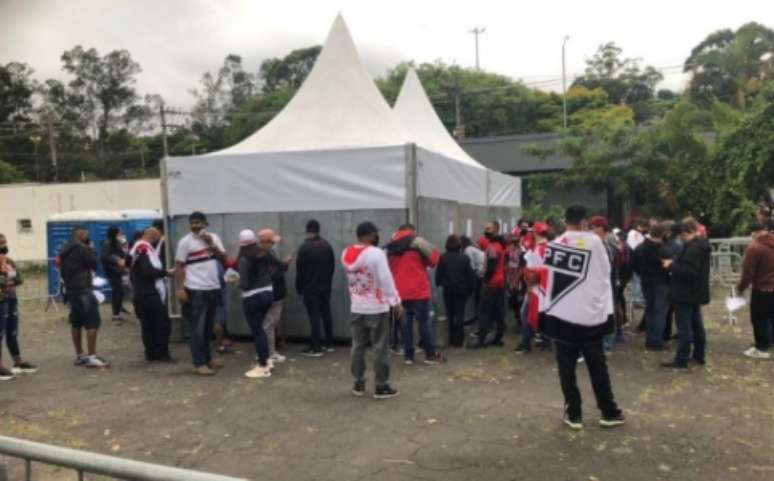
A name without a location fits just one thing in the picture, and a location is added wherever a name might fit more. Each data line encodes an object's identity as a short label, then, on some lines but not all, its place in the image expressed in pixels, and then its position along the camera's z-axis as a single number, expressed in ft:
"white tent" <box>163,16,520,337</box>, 29.37
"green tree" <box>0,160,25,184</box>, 147.43
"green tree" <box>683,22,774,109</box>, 85.15
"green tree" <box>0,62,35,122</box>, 178.29
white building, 90.84
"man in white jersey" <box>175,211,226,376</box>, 25.27
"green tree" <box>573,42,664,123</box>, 181.06
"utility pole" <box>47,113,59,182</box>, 158.71
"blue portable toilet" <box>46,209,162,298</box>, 54.39
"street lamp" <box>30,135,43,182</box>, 175.87
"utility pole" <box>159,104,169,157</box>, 134.51
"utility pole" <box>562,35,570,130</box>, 153.07
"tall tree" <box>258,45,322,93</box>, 211.82
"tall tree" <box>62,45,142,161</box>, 193.06
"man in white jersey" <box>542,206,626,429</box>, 17.65
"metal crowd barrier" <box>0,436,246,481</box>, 6.59
